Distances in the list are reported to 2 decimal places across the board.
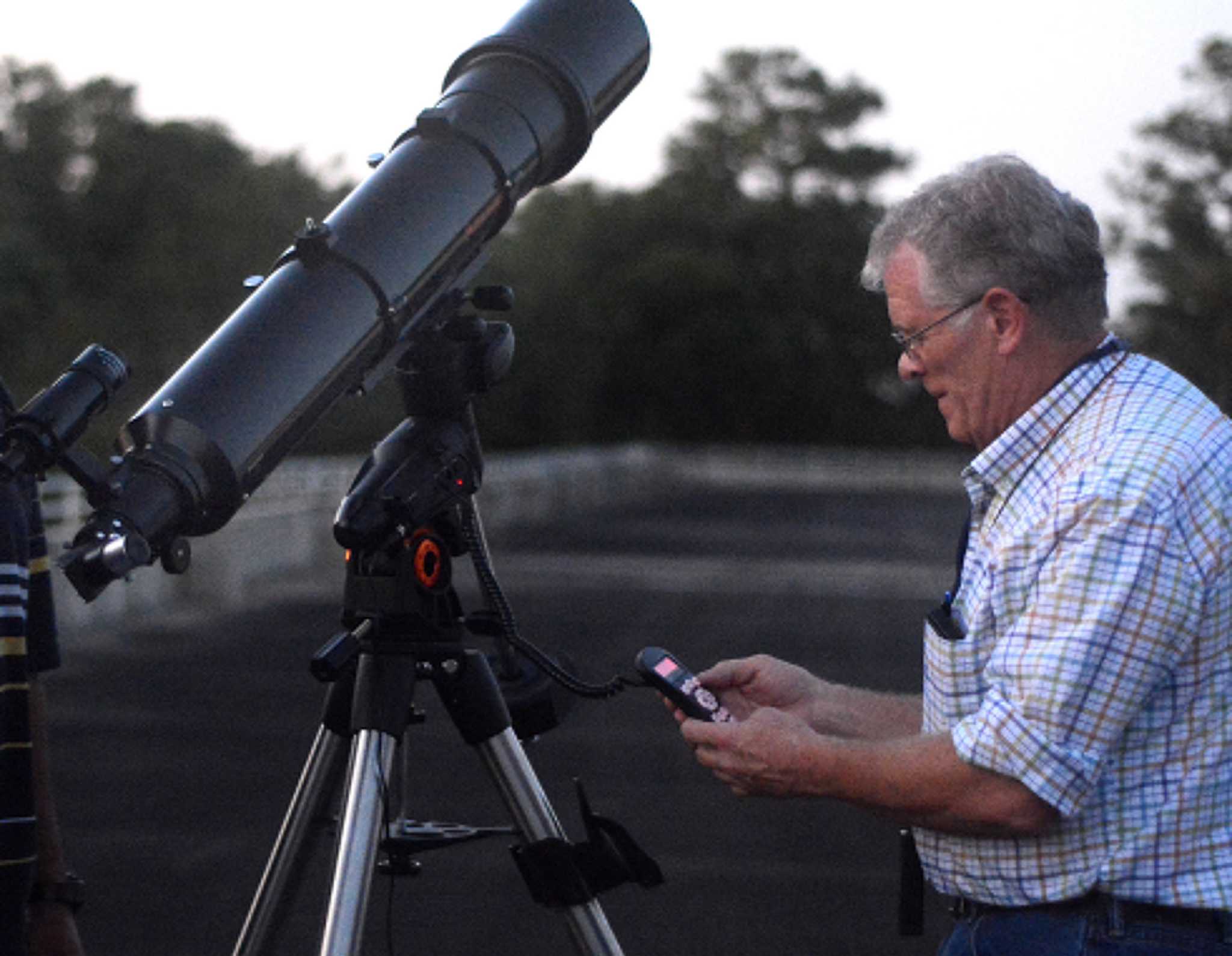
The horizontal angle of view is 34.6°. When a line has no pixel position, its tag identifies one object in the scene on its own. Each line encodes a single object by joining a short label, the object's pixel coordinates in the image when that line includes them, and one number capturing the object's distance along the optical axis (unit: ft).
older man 8.57
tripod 11.56
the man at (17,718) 10.19
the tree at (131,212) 200.85
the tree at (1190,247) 241.55
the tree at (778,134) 303.07
